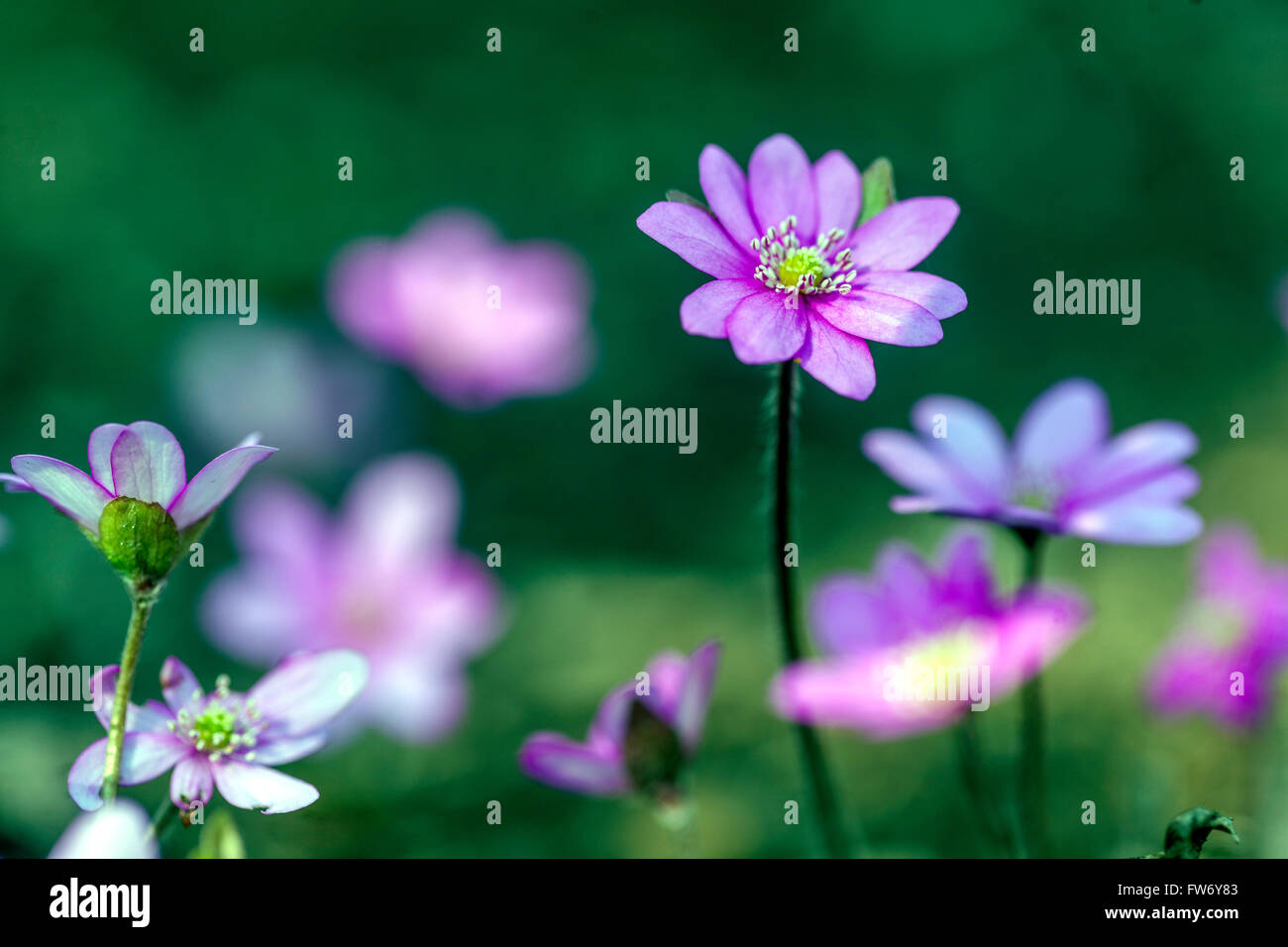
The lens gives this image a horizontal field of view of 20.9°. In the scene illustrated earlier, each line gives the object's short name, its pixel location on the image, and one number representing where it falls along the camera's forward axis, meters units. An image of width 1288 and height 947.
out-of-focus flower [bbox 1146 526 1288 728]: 0.37
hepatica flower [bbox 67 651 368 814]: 0.29
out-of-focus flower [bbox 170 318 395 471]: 0.54
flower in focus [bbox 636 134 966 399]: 0.29
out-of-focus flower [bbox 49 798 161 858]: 0.27
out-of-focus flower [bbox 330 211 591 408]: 0.52
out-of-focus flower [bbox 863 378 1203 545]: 0.31
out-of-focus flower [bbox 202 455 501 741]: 0.41
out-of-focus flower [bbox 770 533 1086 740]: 0.32
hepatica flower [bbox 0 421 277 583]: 0.28
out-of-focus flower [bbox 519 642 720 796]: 0.31
